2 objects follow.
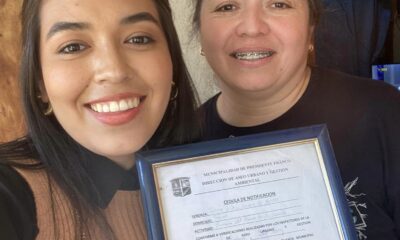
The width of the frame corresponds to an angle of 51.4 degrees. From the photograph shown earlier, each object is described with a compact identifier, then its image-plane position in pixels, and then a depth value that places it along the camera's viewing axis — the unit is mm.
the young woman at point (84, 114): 859
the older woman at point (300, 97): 1170
